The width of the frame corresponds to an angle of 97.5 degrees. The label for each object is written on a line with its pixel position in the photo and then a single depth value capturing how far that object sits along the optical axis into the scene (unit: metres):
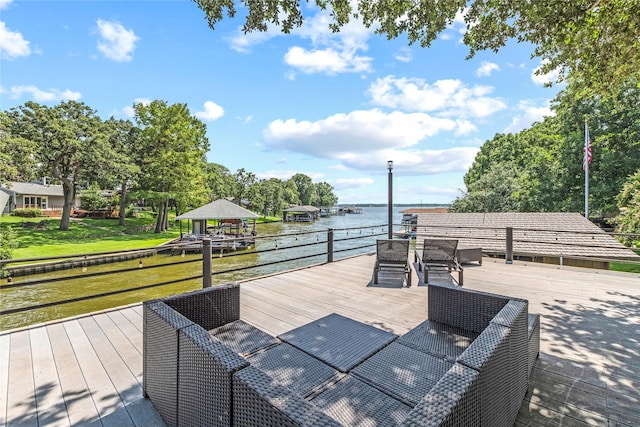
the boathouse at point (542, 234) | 11.39
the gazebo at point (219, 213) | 16.80
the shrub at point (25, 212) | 27.89
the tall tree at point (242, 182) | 46.03
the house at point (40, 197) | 31.25
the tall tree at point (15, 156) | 12.95
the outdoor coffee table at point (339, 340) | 1.78
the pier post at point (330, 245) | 6.15
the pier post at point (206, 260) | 4.13
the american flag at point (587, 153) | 12.80
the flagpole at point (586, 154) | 12.80
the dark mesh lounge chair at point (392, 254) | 4.92
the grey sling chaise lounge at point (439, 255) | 4.98
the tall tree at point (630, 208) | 10.96
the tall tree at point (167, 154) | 22.52
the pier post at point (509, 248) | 6.22
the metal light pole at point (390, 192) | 6.80
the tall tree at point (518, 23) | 3.68
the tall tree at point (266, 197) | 44.75
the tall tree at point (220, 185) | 42.47
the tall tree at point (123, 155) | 21.02
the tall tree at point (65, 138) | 17.84
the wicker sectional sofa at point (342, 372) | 1.00
